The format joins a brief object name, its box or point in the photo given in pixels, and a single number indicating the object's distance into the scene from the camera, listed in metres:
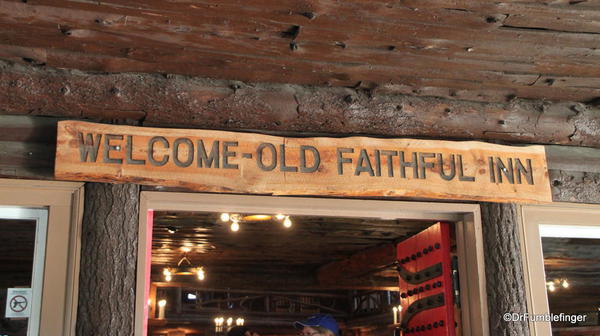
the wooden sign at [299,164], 4.60
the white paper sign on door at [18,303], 4.43
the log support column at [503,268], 5.01
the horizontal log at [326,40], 4.06
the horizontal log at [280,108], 4.57
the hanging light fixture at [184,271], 11.97
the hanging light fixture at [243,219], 7.75
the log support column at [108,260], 4.32
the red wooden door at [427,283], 5.63
